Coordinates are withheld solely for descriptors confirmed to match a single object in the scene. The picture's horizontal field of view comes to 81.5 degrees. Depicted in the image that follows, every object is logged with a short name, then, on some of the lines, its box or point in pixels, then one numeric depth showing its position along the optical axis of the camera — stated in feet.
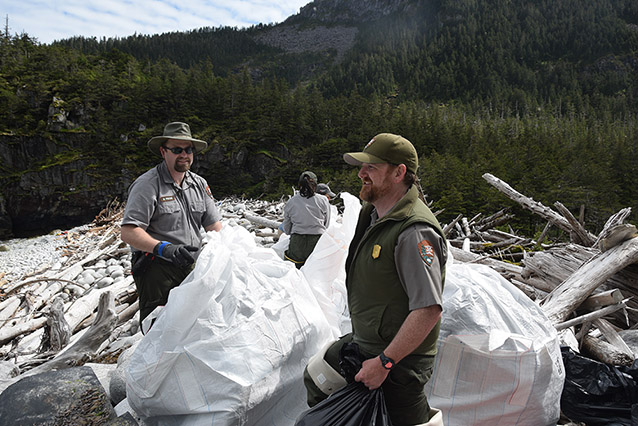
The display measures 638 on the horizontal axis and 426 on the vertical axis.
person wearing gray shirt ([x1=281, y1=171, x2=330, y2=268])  16.69
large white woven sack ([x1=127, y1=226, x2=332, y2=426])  5.92
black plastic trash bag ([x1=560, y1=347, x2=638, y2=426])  7.02
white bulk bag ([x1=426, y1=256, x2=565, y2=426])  6.56
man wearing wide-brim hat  7.90
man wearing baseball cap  4.56
